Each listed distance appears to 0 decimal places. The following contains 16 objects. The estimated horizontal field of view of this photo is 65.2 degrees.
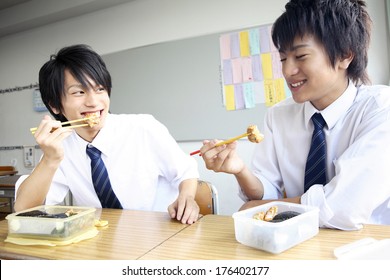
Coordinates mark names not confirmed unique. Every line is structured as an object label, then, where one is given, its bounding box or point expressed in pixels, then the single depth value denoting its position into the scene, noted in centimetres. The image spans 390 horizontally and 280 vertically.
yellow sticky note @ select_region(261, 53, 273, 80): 289
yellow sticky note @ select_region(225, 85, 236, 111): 305
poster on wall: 287
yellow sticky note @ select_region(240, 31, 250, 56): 296
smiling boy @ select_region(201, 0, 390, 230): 98
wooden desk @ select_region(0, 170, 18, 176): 404
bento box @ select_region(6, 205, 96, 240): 95
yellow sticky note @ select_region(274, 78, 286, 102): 284
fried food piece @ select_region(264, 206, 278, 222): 85
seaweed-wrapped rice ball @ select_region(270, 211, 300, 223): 82
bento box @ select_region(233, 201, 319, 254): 78
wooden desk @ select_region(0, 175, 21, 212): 319
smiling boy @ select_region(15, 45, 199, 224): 142
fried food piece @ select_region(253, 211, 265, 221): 86
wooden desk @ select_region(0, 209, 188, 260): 87
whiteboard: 309
